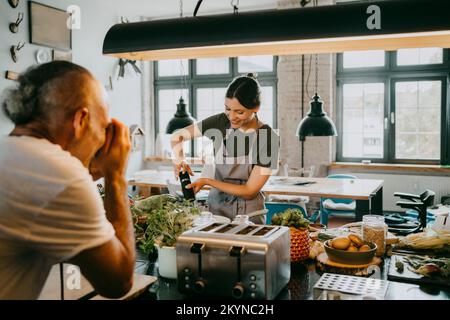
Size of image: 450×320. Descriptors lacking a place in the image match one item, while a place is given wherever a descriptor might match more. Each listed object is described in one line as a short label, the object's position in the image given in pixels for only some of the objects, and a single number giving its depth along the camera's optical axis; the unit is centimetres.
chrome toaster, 148
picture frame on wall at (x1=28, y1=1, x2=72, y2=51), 569
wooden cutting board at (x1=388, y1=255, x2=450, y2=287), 168
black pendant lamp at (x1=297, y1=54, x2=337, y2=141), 471
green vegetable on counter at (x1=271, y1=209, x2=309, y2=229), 198
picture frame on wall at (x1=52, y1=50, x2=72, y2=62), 612
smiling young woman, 264
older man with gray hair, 103
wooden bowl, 186
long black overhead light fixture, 186
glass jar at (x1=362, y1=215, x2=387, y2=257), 205
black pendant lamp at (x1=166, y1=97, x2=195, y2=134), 561
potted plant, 176
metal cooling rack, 157
